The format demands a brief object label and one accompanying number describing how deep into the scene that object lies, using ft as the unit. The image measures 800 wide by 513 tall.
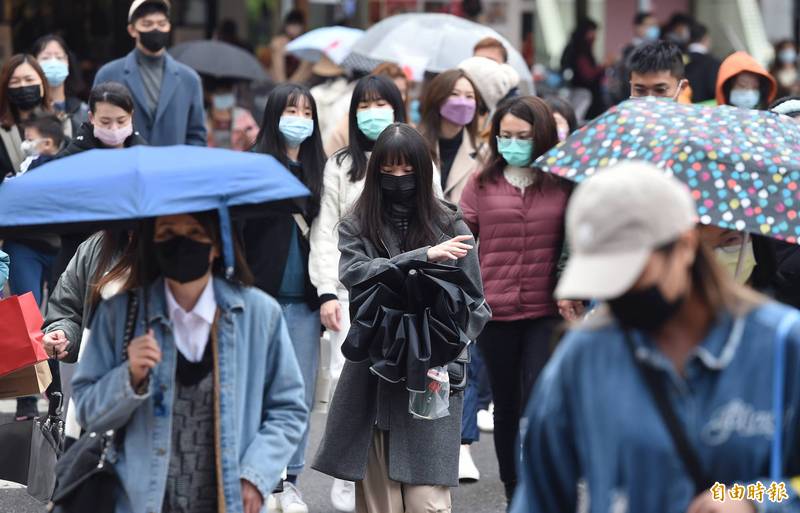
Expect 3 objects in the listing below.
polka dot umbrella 29.63
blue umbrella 25.66
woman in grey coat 37.96
